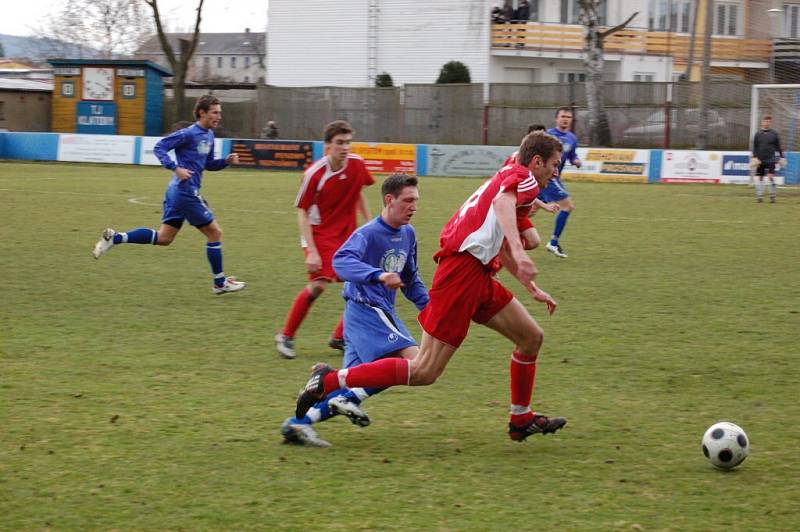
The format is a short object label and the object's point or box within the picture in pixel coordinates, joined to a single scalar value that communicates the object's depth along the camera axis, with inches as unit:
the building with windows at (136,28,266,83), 4926.2
